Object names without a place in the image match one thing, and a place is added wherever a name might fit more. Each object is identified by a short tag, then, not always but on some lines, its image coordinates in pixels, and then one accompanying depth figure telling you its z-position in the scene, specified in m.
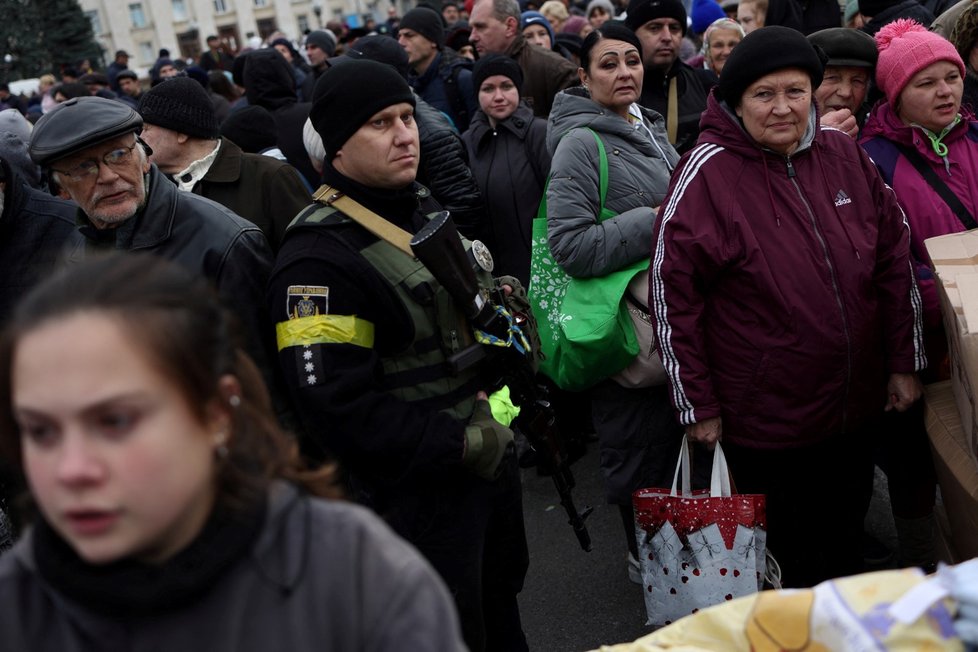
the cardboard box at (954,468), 2.81
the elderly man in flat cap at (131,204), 2.95
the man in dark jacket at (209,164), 4.07
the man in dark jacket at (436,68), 6.56
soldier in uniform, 2.50
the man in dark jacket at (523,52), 6.20
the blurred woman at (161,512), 1.22
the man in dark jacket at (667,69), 5.02
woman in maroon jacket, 3.02
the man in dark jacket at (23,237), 3.38
